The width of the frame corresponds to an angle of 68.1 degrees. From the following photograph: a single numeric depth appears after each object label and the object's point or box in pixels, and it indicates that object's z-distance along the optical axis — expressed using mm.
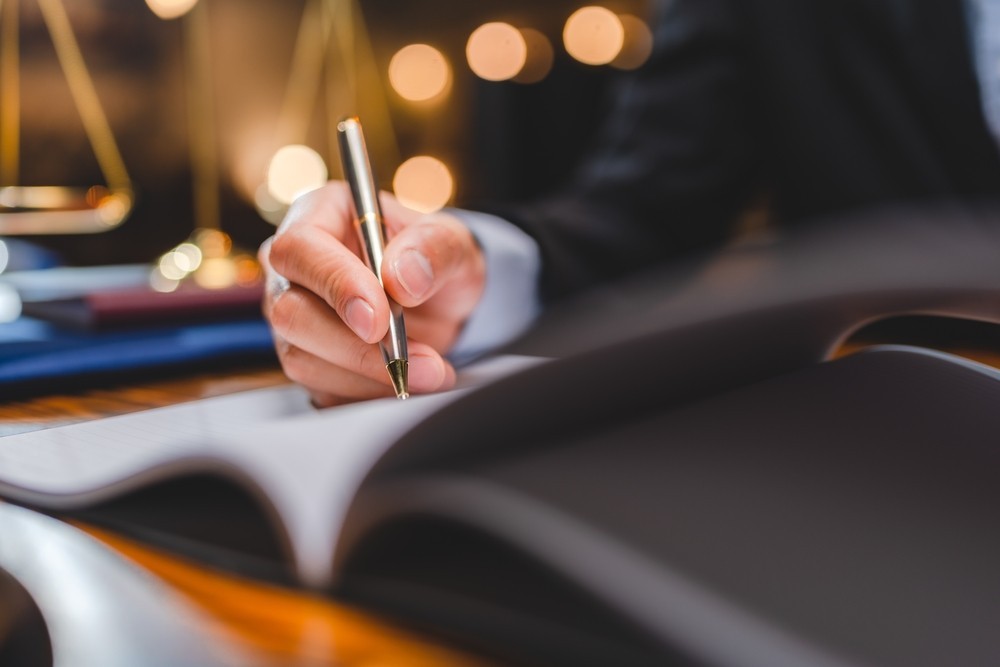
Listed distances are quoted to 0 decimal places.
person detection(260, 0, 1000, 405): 281
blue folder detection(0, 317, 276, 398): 376
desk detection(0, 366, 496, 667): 164
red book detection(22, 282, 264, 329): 435
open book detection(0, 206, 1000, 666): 146
